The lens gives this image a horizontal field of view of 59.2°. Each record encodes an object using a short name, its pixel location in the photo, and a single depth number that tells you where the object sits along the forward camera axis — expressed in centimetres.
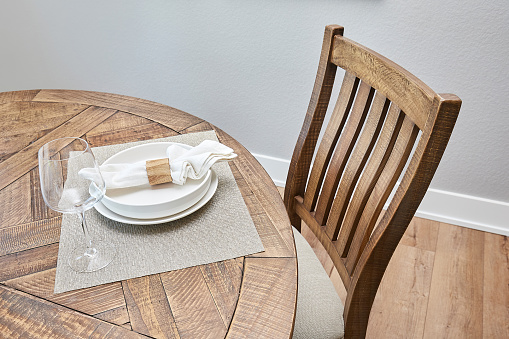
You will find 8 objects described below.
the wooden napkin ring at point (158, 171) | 91
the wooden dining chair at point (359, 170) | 81
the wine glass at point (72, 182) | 71
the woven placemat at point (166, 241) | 76
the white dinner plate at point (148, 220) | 84
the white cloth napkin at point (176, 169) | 89
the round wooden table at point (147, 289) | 68
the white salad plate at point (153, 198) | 84
